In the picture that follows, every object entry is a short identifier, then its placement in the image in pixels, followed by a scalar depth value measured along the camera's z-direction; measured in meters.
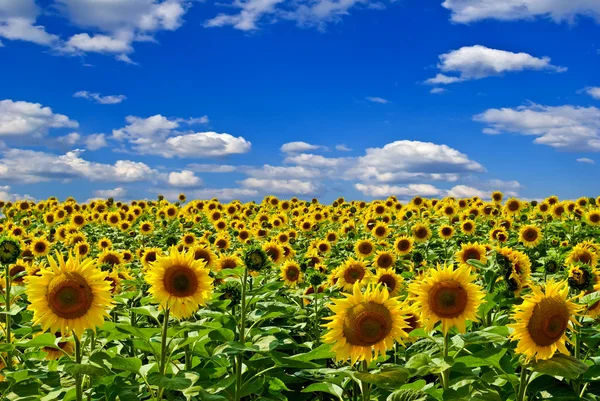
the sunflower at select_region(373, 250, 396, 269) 9.83
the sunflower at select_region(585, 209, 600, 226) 16.06
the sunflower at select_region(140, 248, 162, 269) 9.77
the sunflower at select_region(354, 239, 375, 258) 12.21
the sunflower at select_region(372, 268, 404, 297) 7.90
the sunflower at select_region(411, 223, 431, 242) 14.22
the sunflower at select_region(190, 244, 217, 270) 9.16
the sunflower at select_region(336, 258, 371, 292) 8.39
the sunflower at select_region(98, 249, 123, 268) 10.48
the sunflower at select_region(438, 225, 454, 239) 14.44
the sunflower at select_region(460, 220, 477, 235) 14.84
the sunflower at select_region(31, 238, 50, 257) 12.55
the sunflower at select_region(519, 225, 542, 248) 13.33
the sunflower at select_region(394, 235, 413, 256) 12.90
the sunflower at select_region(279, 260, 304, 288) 10.17
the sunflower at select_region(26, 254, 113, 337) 4.81
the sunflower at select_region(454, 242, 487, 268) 9.60
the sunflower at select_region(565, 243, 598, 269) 8.95
